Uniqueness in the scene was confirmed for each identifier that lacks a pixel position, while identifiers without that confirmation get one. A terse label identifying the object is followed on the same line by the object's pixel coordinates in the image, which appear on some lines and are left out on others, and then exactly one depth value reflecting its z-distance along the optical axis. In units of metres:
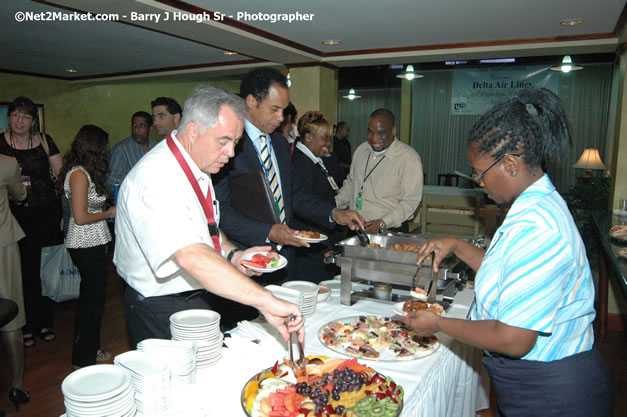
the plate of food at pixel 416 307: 1.63
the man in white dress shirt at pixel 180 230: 1.22
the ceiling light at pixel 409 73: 6.55
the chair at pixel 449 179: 8.48
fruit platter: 1.06
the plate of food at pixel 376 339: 1.43
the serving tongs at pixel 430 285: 1.74
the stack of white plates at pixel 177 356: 1.16
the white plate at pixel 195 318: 1.31
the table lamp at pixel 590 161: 5.83
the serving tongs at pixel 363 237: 2.11
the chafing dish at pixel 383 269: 1.79
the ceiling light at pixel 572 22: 3.59
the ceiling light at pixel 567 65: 5.85
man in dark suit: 2.05
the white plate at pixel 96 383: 0.97
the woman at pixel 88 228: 2.76
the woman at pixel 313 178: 2.83
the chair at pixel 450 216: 6.10
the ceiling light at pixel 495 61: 8.09
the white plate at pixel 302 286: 1.84
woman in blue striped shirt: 1.05
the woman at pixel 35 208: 3.03
